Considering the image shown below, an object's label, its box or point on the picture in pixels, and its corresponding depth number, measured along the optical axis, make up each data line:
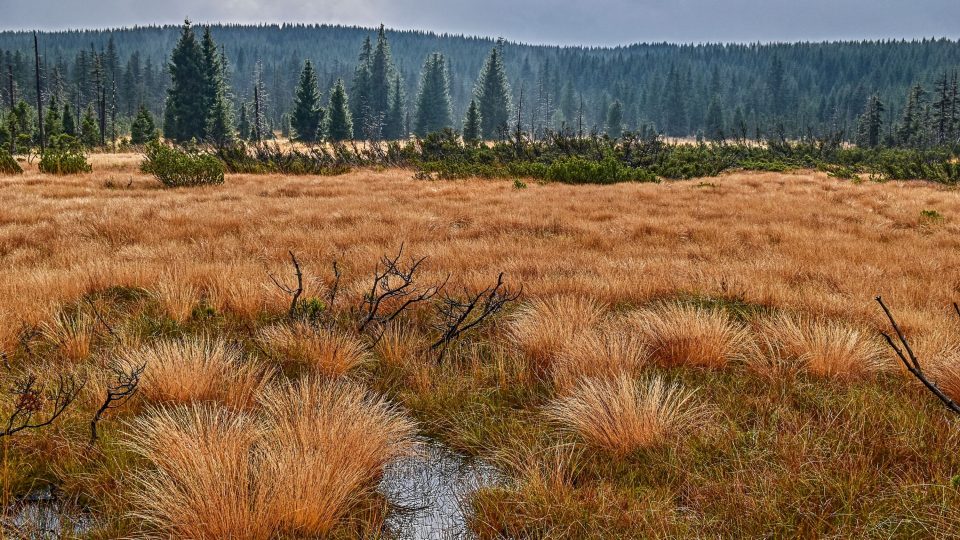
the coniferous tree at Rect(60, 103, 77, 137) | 49.31
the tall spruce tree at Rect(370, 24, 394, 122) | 71.50
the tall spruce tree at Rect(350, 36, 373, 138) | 71.38
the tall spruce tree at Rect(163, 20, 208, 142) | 47.19
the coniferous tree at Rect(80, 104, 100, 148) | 43.92
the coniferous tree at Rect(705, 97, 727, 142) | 94.91
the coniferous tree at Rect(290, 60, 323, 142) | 54.09
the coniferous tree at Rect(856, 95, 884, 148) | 50.75
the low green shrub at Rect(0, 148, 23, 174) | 17.53
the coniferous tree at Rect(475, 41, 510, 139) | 73.00
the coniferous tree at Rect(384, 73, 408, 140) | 75.00
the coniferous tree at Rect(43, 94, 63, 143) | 41.81
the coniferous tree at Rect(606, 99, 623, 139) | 90.25
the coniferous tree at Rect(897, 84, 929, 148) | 57.09
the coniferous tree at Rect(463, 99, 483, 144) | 58.06
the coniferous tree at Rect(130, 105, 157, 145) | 46.53
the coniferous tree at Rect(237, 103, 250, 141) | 68.56
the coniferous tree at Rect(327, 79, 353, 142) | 55.66
